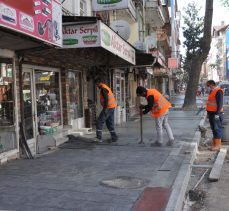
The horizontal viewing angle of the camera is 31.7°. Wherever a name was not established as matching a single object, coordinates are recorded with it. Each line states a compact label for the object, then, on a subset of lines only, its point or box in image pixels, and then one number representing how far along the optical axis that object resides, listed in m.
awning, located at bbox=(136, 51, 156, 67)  15.23
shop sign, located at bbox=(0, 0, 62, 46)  5.39
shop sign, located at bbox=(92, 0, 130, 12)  11.80
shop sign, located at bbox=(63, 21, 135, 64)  8.43
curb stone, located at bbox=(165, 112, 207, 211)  5.08
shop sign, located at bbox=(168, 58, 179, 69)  39.41
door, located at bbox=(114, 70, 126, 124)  16.06
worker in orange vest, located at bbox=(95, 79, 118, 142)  10.12
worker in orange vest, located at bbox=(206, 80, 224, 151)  9.82
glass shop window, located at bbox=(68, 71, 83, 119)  12.12
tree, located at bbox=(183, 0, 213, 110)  21.69
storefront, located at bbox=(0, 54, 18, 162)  7.84
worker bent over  9.41
